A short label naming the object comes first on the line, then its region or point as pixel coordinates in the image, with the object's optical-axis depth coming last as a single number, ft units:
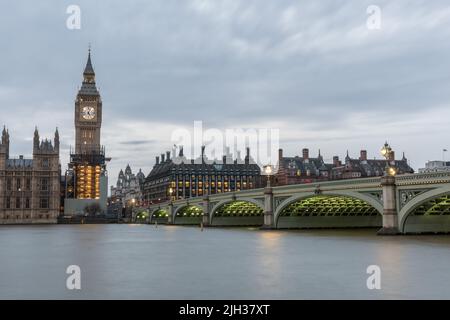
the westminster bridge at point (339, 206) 178.29
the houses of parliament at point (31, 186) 524.93
